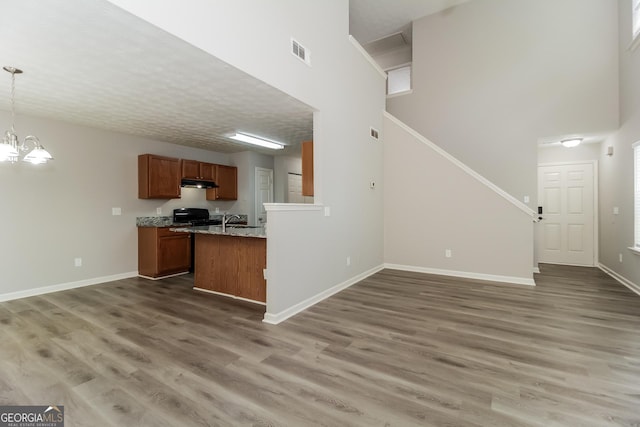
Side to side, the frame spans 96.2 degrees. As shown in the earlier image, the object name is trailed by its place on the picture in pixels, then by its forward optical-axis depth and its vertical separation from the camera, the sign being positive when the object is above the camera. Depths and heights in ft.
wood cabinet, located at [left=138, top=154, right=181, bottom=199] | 17.19 +2.09
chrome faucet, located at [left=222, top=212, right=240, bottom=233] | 22.04 -0.50
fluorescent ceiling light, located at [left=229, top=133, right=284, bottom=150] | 17.71 +4.59
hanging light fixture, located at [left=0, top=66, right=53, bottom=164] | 8.80 +2.03
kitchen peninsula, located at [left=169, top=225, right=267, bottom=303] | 12.44 -2.40
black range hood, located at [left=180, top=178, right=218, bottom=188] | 19.24 +1.93
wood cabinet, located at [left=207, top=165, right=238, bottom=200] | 22.07 +2.13
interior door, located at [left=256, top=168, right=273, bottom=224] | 24.45 +1.84
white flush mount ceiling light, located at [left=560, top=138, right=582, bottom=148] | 17.79 +4.16
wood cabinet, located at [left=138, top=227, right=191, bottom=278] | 16.55 -2.43
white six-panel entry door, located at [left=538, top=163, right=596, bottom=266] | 19.67 -0.39
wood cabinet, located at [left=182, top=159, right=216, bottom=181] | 19.41 +2.91
